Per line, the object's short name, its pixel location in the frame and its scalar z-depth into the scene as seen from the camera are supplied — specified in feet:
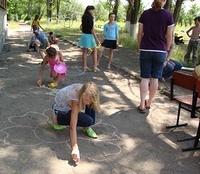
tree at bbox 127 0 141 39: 47.81
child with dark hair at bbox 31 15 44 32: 28.82
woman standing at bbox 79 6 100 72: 20.78
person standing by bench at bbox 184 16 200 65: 26.95
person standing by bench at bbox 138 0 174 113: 13.72
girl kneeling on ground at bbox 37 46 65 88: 16.65
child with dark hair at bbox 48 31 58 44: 23.67
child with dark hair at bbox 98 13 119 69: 22.00
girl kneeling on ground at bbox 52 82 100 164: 9.55
